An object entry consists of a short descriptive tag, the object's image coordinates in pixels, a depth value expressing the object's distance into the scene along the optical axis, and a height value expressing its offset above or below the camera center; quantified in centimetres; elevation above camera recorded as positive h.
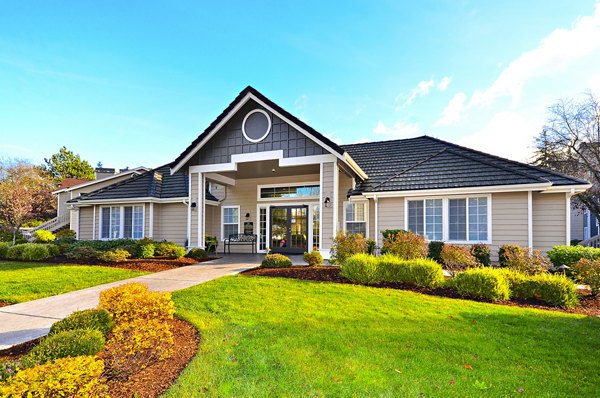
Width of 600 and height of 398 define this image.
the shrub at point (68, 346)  312 -150
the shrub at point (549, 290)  655 -182
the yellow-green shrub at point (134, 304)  410 -134
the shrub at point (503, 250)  963 -141
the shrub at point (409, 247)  905 -118
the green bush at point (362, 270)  800 -167
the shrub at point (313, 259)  1060 -178
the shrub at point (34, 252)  1243 -182
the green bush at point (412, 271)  754 -163
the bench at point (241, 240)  1616 -172
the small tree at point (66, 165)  4631 +659
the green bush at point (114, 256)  1165 -185
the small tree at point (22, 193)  2338 +131
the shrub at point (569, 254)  896 -141
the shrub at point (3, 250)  1317 -182
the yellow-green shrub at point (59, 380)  229 -135
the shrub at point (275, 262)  1024 -184
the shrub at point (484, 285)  676 -175
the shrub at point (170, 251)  1303 -185
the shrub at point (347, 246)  979 -126
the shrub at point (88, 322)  402 -155
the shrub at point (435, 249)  1098 -152
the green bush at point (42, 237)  1959 -186
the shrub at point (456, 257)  814 -135
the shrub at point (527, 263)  768 -142
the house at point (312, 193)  1090 +64
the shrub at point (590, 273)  700 -153
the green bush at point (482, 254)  1027 -157
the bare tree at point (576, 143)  1773 +402
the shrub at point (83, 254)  1227 -186
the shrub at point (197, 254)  1316 -200
